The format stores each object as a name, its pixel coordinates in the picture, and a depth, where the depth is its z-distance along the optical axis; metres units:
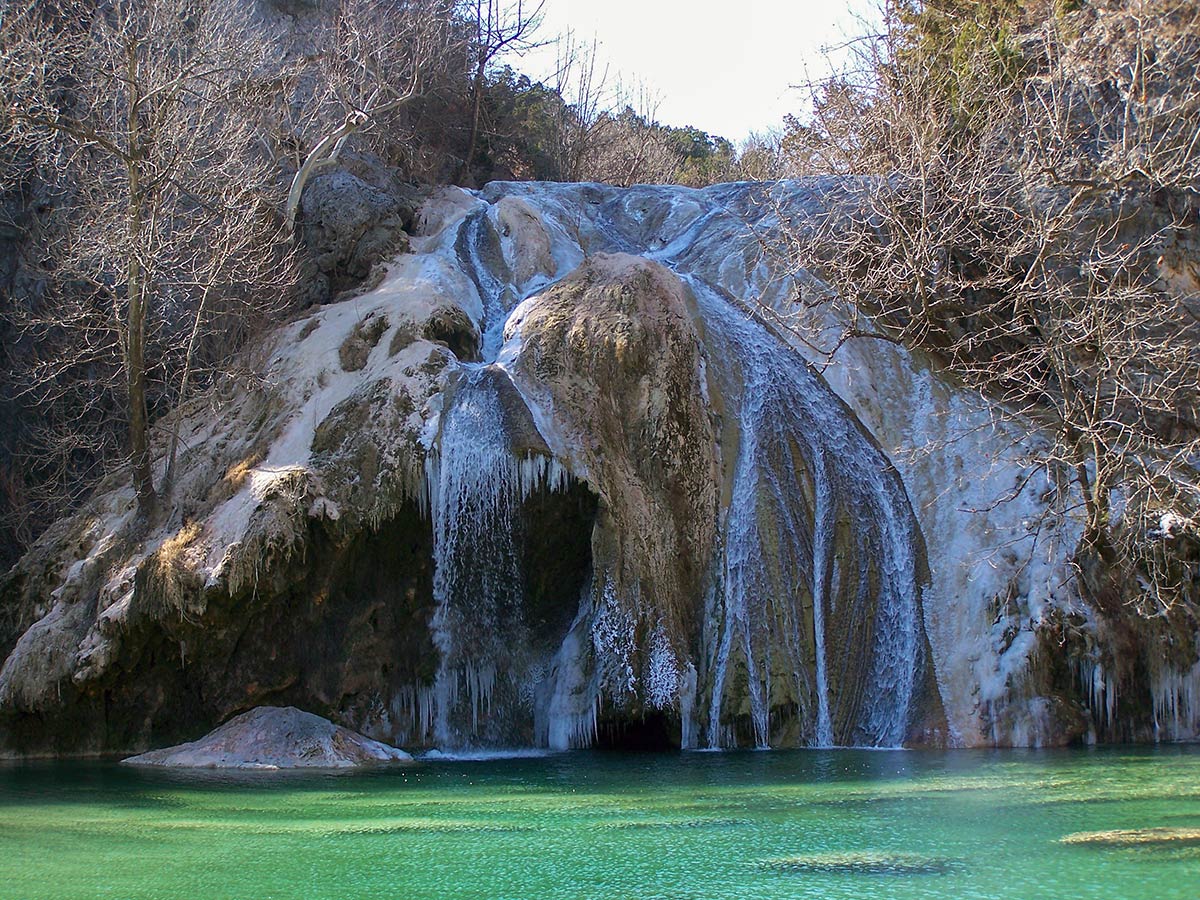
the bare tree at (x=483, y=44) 26.50
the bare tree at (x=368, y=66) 19.92
